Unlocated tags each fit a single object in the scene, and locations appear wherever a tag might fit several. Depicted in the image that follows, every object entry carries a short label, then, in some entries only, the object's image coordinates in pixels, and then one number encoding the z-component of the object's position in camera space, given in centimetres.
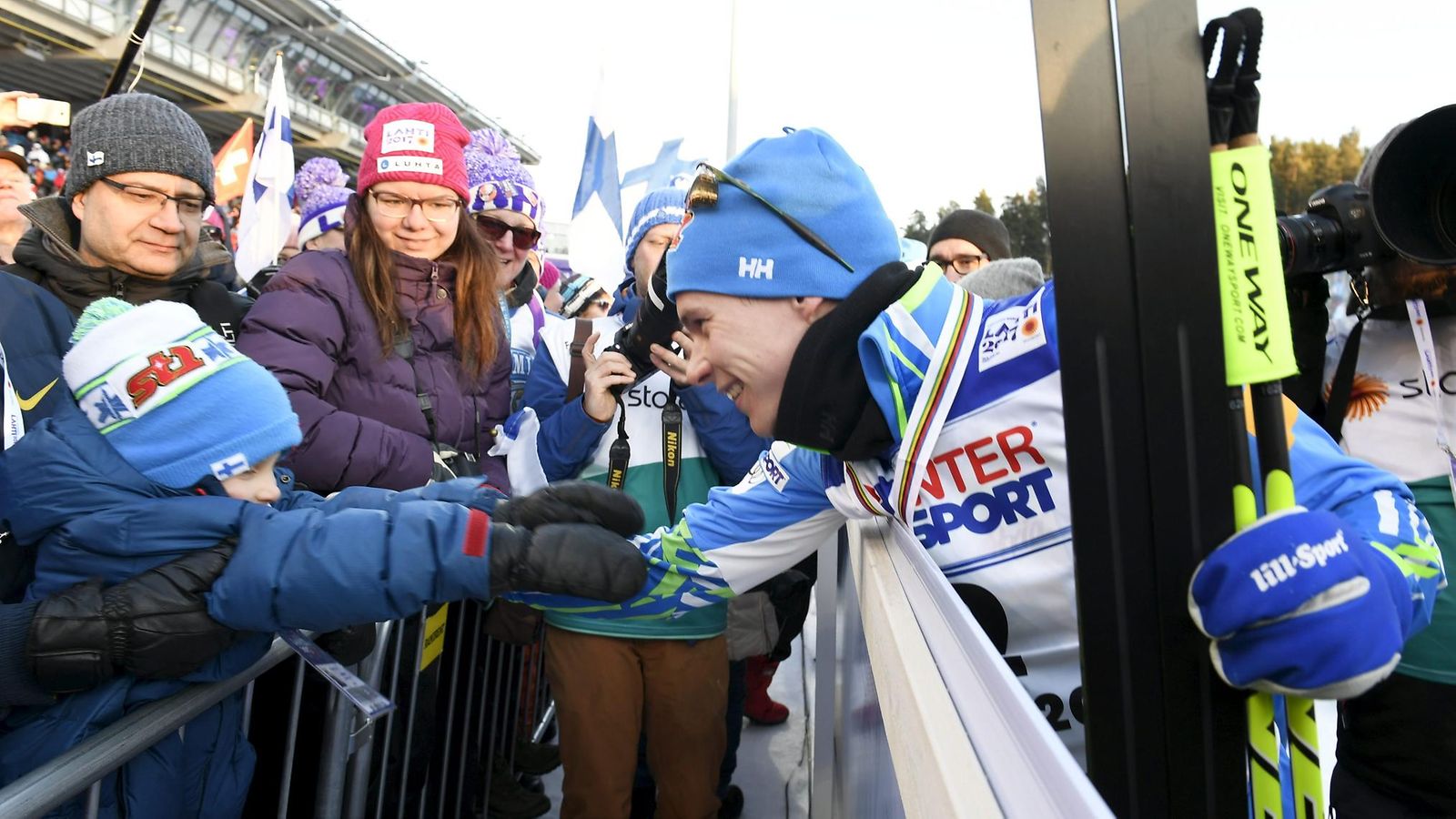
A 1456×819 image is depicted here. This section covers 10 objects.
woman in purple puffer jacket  225
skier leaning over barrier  77
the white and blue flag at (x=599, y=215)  596
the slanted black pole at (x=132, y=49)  315
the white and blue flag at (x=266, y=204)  590
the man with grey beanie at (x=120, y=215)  203
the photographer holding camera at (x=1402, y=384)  146
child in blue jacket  137
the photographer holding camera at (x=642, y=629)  258
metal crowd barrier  131
